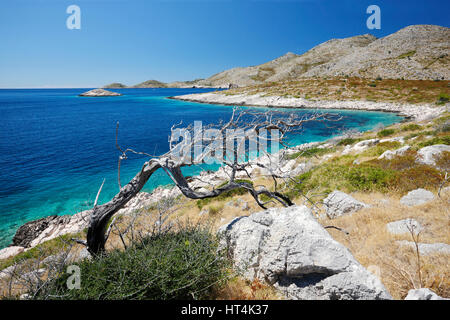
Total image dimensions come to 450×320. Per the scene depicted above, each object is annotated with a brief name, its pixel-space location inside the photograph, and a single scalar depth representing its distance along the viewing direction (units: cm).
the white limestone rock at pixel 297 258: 351
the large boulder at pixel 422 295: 297
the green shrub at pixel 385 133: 2306
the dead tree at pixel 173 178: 551
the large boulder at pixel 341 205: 770
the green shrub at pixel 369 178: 964
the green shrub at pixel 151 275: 359
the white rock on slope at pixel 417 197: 721
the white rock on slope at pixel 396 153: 1220
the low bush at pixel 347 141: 2341
